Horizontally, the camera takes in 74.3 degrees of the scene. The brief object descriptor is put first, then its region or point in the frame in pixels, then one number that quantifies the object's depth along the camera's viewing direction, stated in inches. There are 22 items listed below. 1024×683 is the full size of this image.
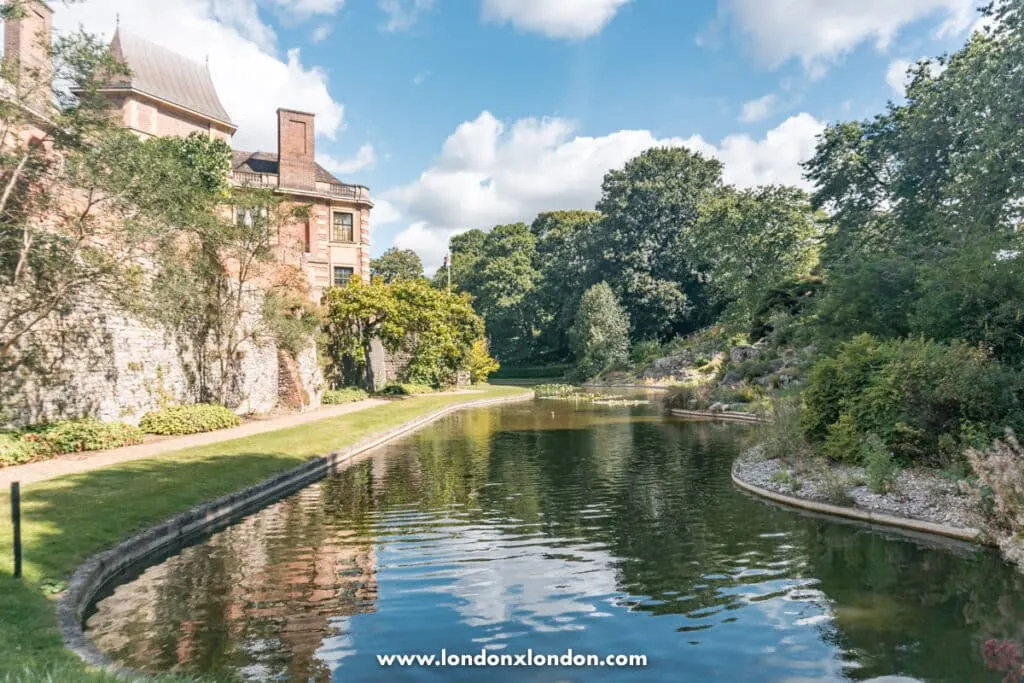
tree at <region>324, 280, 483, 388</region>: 1536.7
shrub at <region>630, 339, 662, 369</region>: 2257.5
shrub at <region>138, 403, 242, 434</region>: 837.8
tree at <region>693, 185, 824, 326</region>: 1947.6
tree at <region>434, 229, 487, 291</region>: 3134.8
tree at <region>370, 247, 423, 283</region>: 2947.8
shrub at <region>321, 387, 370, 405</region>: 1418.2
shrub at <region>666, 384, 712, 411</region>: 1272.1
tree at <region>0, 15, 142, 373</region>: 599.8
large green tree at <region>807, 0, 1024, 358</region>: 615.1
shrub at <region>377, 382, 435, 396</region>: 1615.4
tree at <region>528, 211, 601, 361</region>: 2682.1
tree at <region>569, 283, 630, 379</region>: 2279.8
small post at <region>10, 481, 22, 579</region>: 322.0
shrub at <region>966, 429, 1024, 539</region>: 386.0
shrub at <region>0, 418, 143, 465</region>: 624.4
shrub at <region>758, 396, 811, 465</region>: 681.2
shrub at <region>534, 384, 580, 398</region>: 1811.0
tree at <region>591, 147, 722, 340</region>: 2463.1
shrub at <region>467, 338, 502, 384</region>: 1908.2
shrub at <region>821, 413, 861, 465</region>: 597.3
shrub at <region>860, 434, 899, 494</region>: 505.4
